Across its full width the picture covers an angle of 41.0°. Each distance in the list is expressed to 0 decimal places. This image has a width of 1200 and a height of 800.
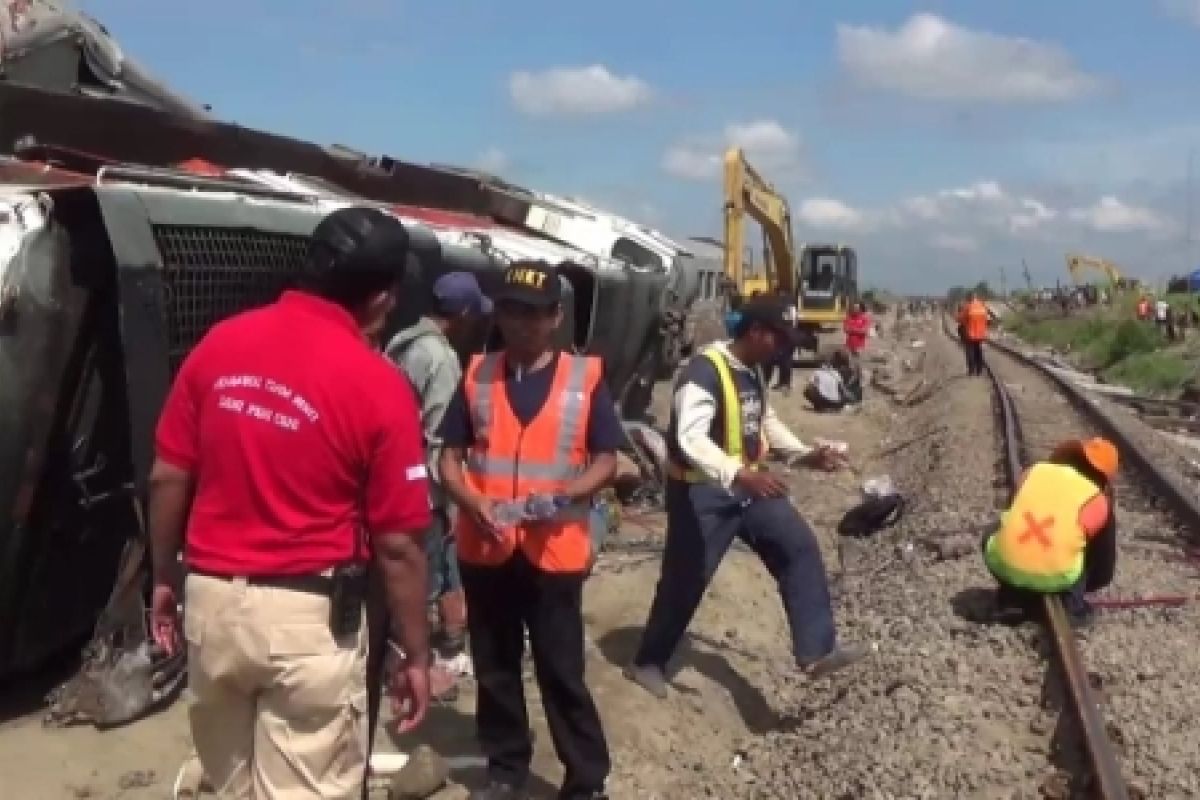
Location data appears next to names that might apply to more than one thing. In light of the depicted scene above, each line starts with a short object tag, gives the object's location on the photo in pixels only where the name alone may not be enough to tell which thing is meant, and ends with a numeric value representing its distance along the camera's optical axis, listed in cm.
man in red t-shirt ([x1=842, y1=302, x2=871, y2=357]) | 3100
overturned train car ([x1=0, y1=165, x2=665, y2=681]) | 544
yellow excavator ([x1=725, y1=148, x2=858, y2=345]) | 2723
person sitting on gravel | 2308
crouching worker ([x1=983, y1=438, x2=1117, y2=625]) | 796
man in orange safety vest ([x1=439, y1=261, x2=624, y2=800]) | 510
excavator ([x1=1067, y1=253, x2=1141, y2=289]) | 7427
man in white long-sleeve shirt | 656
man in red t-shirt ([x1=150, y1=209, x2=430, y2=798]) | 346
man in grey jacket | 604
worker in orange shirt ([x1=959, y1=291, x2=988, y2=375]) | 2923
